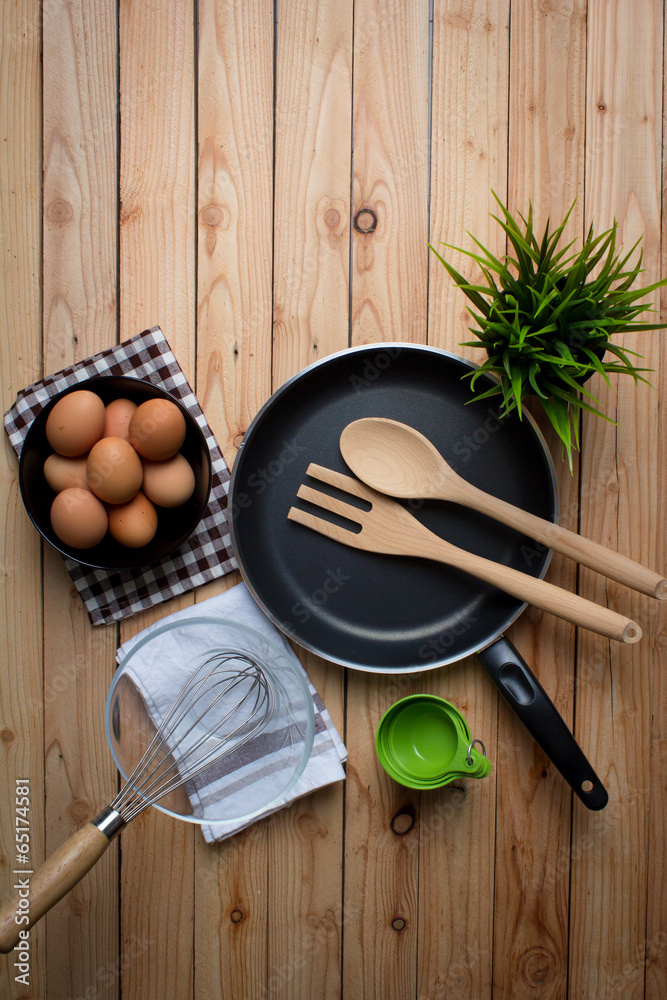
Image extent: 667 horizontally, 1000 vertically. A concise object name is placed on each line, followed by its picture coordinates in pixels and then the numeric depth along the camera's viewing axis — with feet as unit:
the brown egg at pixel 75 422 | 1.88
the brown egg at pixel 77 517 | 1.88
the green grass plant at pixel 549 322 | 1.84
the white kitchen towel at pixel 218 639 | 2.06
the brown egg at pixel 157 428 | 1.87
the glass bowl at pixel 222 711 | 2.01
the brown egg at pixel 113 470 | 1.85
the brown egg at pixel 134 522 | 1.93
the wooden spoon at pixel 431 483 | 2.00
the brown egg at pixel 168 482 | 1.93
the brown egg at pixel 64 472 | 1.95
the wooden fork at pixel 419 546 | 1.98
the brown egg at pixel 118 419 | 1.96
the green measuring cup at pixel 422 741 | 2.03
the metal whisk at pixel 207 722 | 1.98
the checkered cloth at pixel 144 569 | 2.12
